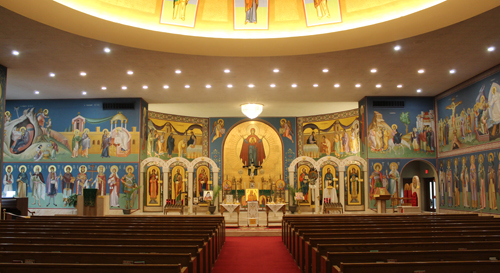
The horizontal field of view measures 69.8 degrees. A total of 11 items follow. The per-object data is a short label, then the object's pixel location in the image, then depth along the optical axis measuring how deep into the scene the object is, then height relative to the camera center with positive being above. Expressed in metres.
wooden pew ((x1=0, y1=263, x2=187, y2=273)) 3.48 -0.89
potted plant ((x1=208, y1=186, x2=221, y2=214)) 18.02 -1.45
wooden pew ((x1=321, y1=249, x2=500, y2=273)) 4.18 -0.94
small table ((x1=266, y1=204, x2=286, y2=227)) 14.21 -1.21
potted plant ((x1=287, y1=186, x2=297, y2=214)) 17.59 -1.18
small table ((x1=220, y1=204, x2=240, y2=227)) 14.24 -1.20
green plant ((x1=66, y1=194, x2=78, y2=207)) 15.75 -1.01
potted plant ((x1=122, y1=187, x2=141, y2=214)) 16.11 -0.92
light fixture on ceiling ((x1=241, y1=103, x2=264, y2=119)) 17.05 +3.19
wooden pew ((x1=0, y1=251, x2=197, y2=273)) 4.02 -0.92
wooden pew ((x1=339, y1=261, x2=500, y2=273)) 3.60 -0.91
